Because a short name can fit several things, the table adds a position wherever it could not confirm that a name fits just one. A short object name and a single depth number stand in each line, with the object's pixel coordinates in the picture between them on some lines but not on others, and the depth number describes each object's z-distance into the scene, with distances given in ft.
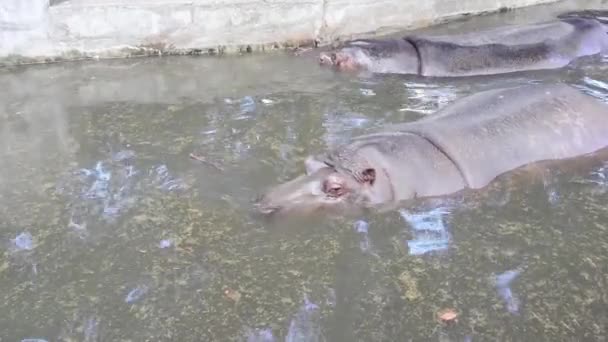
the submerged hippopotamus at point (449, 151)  14.06
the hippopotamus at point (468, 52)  22.87
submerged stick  15.66
